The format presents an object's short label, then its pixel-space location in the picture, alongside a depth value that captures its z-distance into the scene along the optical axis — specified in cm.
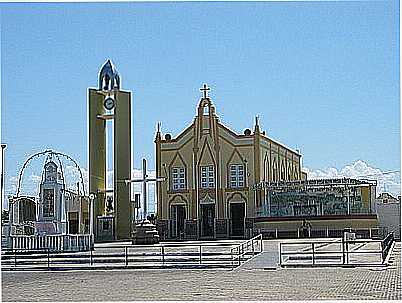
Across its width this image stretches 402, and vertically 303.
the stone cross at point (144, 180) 4339
